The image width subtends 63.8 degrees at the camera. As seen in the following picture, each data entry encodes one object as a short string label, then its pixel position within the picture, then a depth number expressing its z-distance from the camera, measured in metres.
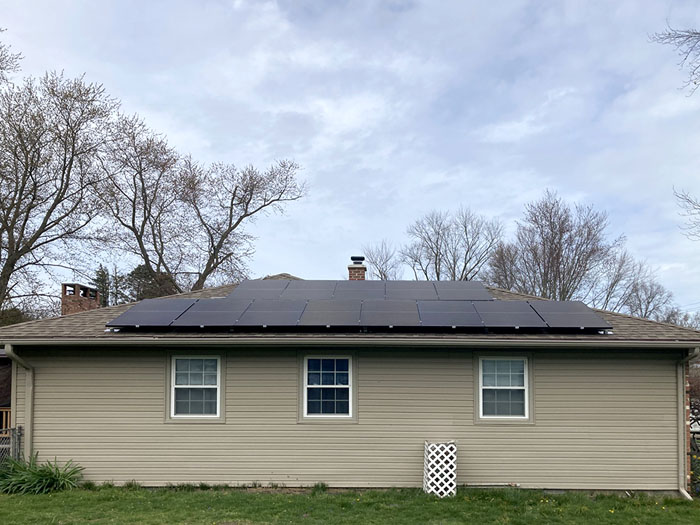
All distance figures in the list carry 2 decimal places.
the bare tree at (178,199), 24.17
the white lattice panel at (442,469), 8.12
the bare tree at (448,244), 33.91
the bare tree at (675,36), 9.58
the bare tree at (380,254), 38.16
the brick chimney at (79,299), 13.03
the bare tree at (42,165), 17.95
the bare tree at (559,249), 28.53
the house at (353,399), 8.58
